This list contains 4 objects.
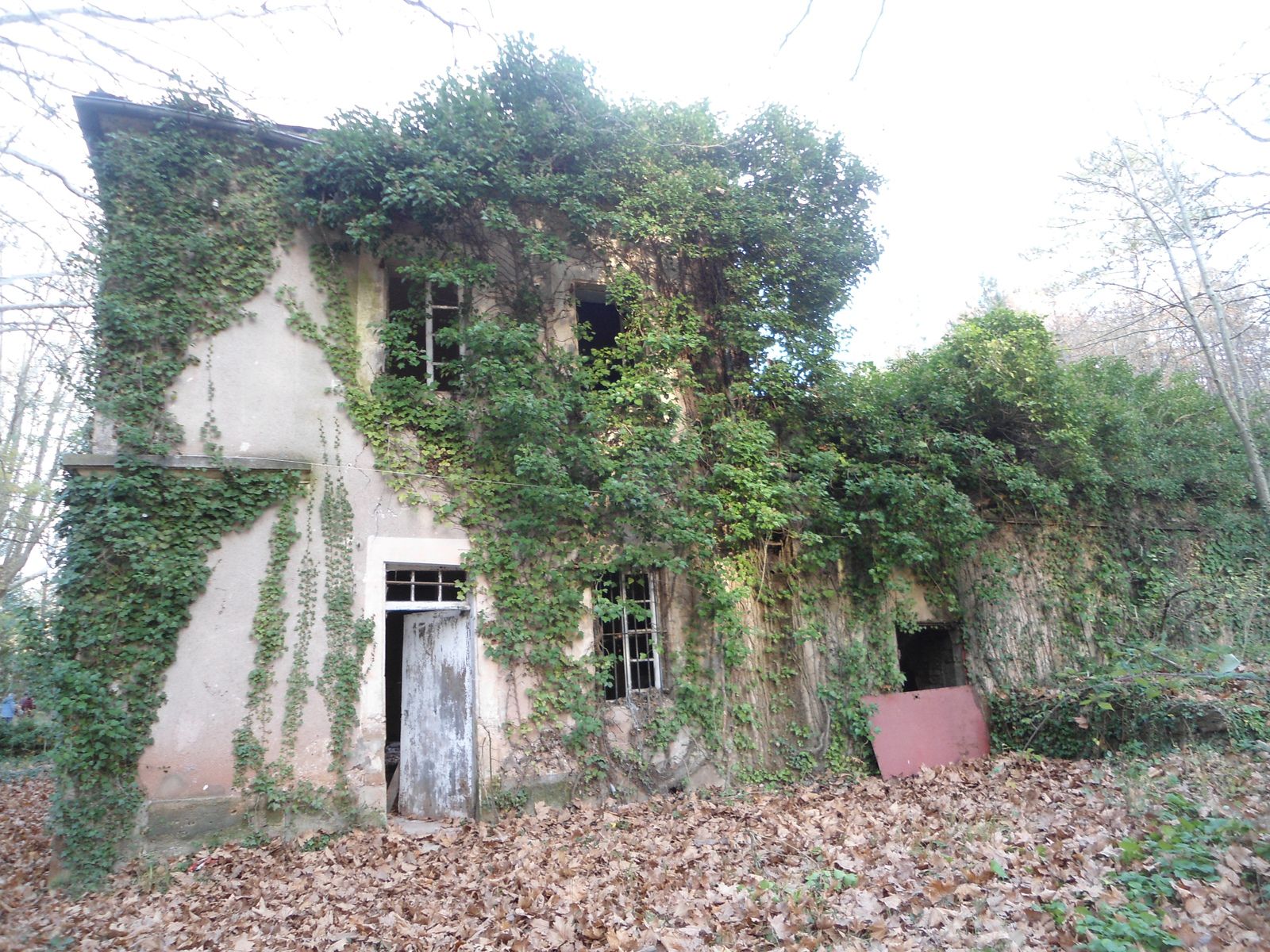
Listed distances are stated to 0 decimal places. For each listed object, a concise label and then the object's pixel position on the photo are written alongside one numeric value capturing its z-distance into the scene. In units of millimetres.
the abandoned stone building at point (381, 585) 7660
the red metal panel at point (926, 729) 9969
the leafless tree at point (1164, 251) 12562
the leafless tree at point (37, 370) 4758
